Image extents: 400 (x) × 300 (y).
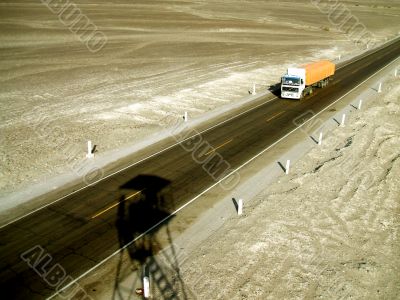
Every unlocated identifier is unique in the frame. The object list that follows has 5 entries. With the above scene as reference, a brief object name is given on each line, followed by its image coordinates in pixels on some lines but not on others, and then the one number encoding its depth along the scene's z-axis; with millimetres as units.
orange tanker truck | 37281
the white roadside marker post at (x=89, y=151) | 24469
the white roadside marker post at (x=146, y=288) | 12566
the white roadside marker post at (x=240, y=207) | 17798
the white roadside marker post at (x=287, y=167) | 21888
